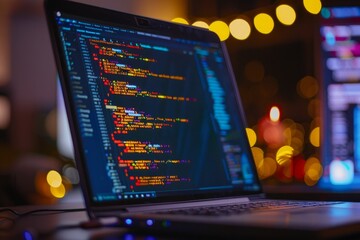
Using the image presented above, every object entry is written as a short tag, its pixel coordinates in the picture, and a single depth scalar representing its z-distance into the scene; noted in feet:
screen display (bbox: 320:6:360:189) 4.11
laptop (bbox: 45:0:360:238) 2.07
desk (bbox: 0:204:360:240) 1.91
